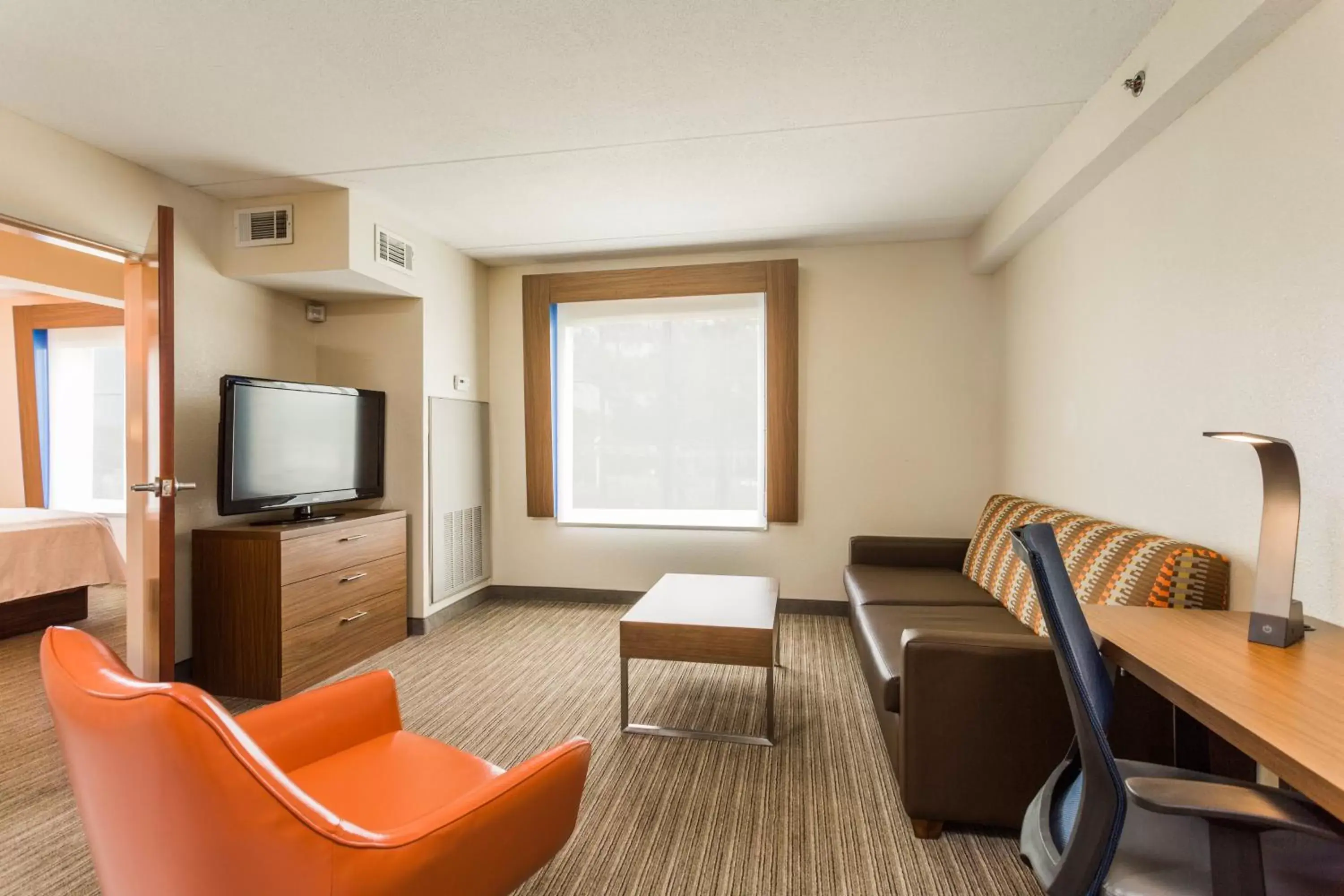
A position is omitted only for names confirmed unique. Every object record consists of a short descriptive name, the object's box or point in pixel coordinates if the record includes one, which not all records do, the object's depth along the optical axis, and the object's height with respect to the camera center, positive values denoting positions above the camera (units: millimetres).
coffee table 2287 -789
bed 3488 -759
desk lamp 1271 -248
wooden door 2045 -54
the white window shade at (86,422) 5023 +211
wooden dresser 2672 -782
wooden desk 834 -458
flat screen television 2709 +2
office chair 785 -597
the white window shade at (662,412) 4082 +234
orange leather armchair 735 -530
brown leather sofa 1628 -785
